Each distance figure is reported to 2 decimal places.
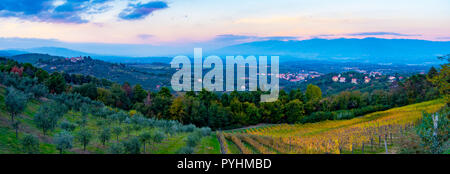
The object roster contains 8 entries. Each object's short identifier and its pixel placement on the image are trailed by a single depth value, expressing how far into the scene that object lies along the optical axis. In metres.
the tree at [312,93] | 51.77
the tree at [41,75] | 44.69
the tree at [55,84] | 41.44
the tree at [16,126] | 14.55
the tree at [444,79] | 17.50
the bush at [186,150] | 14.61
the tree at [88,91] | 44.62
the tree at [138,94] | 48.19
